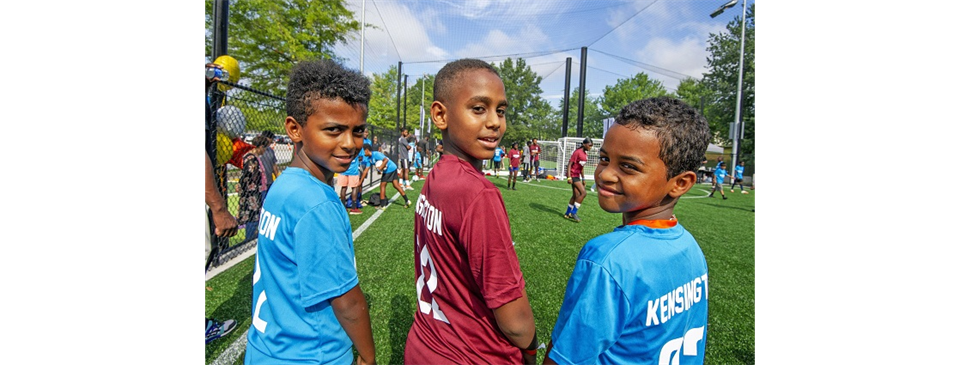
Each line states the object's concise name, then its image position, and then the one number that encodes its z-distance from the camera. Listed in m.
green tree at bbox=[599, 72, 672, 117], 51.16
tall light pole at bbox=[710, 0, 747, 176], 21.52
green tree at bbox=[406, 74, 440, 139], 52.38
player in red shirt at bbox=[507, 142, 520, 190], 17.35
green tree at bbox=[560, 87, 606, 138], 63.50
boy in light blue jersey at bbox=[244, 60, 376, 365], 1.47
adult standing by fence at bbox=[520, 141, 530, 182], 21.12
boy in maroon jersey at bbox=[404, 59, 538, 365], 1.21
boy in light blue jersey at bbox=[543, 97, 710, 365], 1.20
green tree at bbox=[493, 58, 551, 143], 65.12
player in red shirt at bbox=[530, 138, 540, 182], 21.62
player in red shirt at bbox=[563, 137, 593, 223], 9.92
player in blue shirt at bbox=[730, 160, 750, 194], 21.04
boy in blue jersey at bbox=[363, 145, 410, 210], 10.16
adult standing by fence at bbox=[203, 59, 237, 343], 2.69
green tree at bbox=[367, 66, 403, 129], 40.81
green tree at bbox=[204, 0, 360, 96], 18.23
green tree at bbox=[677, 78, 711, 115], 41.16
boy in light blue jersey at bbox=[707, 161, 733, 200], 17.14
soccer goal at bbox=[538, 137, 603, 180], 26.81
